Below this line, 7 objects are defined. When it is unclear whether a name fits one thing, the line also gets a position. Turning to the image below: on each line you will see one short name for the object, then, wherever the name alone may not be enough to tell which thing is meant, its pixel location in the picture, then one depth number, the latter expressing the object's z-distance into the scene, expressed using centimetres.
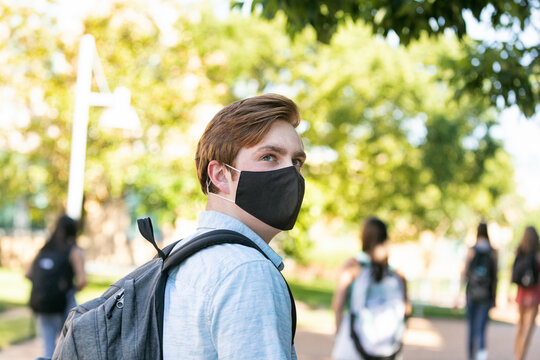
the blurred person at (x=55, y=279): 666
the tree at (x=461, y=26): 512
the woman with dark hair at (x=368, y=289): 520
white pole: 1149
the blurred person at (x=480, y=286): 905
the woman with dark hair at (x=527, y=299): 937
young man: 144
